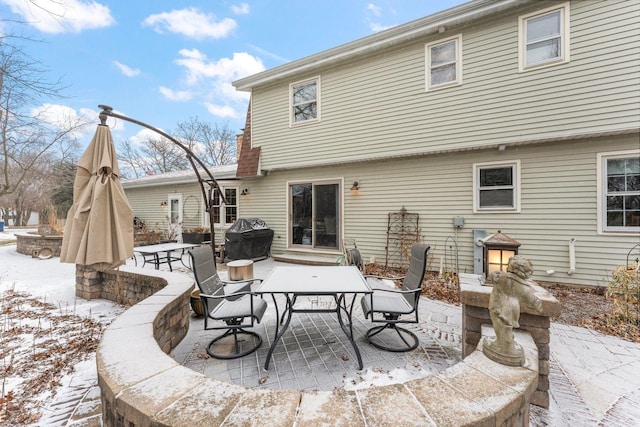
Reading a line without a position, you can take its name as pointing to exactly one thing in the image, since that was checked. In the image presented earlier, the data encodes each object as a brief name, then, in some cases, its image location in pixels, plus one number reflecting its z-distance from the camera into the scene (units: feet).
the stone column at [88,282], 14.15
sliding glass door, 23.90
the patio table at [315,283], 8.00
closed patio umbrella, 9.66
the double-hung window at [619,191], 15.06
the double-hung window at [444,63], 18.28
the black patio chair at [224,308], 8.64
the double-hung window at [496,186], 17.57
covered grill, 22.99
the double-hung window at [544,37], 15.60
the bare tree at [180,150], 72.13
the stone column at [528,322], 5.97
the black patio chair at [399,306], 9.02
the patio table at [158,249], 16.53
